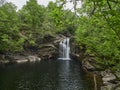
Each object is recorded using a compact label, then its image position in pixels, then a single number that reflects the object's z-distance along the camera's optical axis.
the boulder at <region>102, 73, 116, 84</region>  15.27
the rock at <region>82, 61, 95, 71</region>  20.68
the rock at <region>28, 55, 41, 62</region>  29.34
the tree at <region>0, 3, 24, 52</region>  25.66
